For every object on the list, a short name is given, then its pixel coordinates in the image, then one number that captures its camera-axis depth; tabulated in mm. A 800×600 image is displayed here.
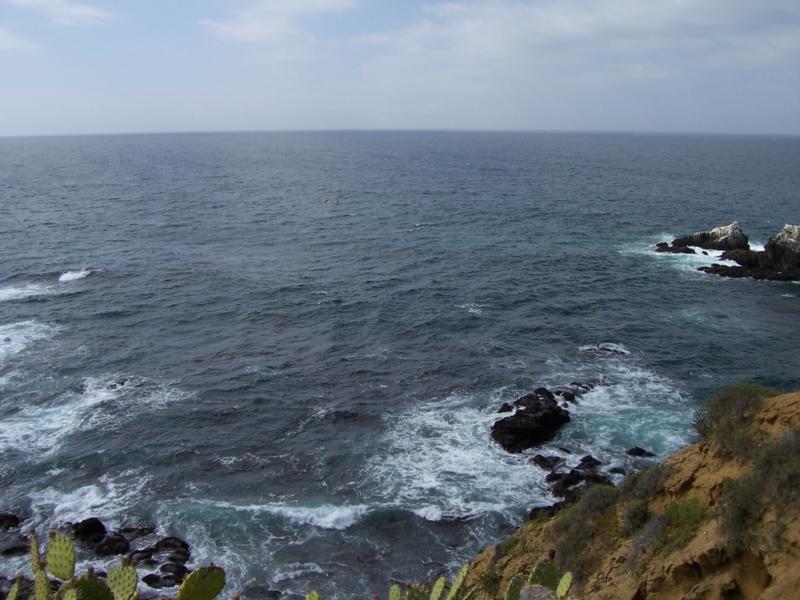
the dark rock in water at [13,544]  28078
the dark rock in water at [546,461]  34000
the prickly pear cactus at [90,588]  11125
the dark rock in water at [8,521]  29656
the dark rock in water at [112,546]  27875
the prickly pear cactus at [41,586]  10554
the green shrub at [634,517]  19969
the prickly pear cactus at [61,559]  11727
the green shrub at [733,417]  20094
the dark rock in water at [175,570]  26672
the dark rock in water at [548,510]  29203
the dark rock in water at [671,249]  79119
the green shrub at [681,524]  17484
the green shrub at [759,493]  15766
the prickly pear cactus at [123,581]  11031
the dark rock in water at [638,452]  34312
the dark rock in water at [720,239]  78062
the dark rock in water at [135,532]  29016
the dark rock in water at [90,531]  28703
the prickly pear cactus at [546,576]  16953
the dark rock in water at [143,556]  27344
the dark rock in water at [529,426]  35875
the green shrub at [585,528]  19980
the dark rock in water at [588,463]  33347
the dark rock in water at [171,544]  28203
